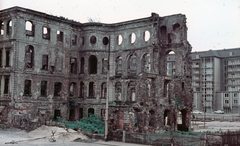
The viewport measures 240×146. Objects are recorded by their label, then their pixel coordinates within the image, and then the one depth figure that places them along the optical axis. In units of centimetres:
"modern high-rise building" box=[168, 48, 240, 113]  8794
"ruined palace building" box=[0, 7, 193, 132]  3269
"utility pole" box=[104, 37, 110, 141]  2619
